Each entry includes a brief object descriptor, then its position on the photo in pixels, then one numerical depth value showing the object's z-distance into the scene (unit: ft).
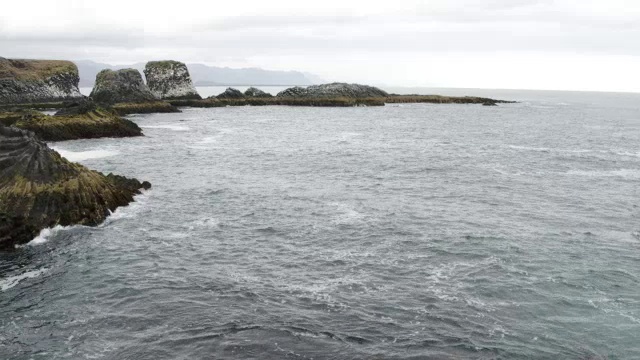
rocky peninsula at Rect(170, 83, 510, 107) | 618.44
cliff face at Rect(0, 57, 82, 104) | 453.99
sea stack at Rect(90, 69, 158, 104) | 484.33
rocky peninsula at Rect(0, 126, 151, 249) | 108.78
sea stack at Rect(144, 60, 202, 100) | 578.66
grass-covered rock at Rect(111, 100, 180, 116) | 456.32
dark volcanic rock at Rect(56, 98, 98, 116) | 295.48
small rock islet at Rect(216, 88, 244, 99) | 642.02
